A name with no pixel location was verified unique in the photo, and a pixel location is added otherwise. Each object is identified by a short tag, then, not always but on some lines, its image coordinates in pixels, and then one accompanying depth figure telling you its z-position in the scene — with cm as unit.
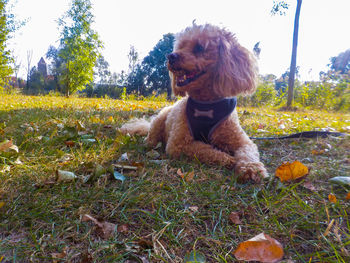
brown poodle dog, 51
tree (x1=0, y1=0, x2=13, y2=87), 720
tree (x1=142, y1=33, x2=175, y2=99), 1783
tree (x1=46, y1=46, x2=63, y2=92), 2453
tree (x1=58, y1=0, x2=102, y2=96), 1199
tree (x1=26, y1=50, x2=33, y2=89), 2672
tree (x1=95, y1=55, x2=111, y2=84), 3374
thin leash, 62
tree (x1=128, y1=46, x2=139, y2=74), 2400
